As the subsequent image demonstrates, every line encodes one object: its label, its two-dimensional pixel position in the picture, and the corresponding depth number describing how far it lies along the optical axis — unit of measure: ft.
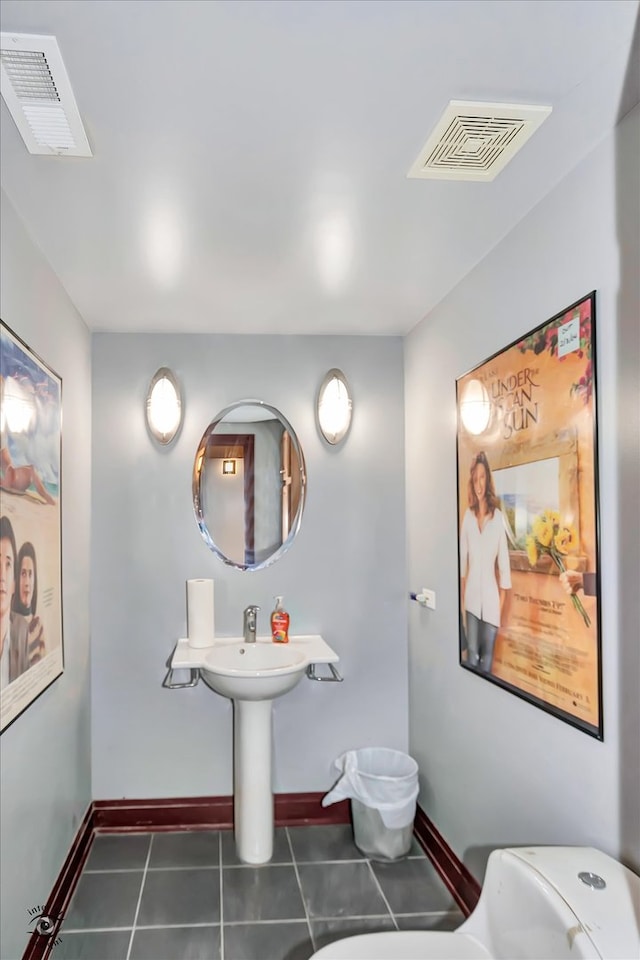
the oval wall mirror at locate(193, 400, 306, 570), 10.80
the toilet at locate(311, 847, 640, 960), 4.21
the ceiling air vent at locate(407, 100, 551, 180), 5.12
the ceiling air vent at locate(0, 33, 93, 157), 4.36
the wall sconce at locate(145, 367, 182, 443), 10.52
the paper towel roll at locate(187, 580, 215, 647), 10.18
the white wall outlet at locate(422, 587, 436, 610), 9.67
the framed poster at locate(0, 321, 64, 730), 6.21
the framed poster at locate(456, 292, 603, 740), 5.70
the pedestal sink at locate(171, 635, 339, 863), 9.05
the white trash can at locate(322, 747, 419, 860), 9.37
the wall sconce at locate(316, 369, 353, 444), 10.86
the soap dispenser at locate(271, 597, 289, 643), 10.39
